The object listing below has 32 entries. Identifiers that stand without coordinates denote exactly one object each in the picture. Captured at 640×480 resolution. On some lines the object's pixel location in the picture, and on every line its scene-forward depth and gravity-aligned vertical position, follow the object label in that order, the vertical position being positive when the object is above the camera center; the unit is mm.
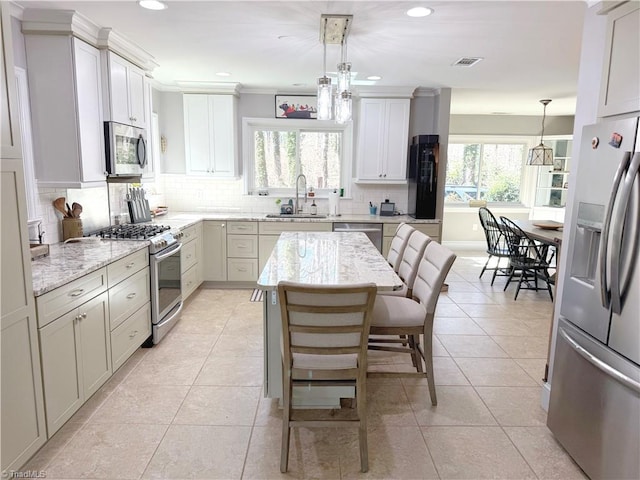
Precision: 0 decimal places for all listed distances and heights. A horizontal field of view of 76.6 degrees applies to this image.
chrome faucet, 5358 -201
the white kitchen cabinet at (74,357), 2094 -1034
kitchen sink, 5145 -459
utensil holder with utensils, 3139 -405
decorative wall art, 5293 +952
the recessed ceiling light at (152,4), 2486 +1066
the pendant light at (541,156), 6109 +417
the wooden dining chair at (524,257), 5023 -935
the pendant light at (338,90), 2596 +581
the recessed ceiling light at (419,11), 2531 +1069
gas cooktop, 3363 -478
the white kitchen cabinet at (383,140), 5066 +513
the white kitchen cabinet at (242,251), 4938 -885
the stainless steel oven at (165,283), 3385 -936
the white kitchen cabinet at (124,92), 3197 +704
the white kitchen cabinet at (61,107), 2797 +476
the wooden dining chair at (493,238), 5439 -762
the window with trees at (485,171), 7781 +221
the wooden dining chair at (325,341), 1803 -757
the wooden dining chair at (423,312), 2443 -813
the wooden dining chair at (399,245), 3241 -517
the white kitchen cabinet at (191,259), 4289 -901
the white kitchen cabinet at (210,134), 5047 +541
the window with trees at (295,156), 5477 +312
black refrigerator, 4930 +87
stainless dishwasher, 4957 -574
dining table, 4326 -562
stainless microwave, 3213 +233
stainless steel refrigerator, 1673 -596
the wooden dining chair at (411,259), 2844 -564
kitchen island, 2240 -545
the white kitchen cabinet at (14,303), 1775 -580
